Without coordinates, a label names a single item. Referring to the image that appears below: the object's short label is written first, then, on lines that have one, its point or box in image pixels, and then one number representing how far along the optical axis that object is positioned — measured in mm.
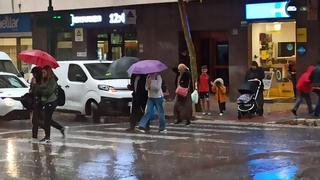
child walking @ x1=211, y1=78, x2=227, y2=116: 19578
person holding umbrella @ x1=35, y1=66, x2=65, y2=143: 13734
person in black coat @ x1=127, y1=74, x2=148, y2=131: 15570
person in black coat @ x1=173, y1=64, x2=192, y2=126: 16578
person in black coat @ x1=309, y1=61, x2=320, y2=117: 18484
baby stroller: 18625
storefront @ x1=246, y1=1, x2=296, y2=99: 22781
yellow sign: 22000
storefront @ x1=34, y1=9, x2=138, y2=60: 27188
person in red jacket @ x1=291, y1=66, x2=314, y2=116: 18438
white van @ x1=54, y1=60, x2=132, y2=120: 18750
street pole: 23984
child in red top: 20172
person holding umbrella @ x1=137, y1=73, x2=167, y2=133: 15242
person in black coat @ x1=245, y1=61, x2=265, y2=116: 18938
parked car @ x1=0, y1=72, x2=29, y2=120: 17625
